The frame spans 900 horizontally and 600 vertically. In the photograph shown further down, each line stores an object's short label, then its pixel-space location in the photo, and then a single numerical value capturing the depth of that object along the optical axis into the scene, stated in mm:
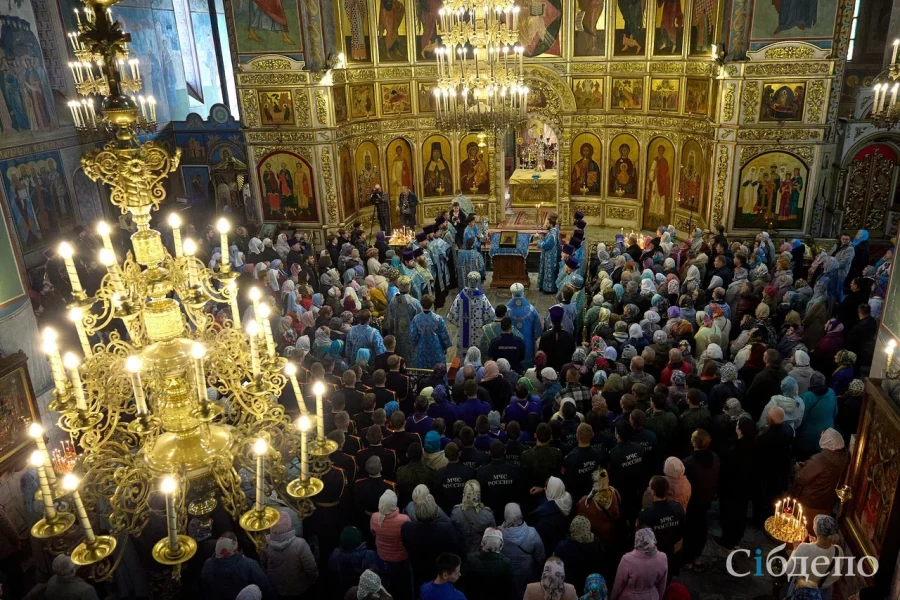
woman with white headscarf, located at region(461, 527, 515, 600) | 4848
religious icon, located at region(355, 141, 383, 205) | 18375
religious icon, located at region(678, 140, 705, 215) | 16203
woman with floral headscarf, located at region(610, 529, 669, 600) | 4777
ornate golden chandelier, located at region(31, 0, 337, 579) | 2533
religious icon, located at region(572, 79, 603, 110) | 18016
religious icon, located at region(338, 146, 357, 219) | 17394
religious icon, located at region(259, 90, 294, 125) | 16234
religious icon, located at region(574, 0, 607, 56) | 17406
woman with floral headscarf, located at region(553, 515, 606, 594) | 4965
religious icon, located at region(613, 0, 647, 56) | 16938
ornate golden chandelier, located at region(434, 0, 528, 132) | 9961
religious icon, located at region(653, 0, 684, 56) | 16156
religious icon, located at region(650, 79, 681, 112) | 16656
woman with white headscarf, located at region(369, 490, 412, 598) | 5352
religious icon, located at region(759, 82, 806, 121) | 14102
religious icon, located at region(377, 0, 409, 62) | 17891
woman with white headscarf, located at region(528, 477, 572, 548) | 5484
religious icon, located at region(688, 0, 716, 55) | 14891
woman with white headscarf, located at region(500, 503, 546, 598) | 5132
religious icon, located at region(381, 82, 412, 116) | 18516
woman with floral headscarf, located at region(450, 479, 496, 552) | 5434
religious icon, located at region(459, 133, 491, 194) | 19422
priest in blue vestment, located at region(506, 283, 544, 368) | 9789
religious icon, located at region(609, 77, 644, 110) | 17469
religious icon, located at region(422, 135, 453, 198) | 19344
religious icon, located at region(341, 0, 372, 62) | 17081
